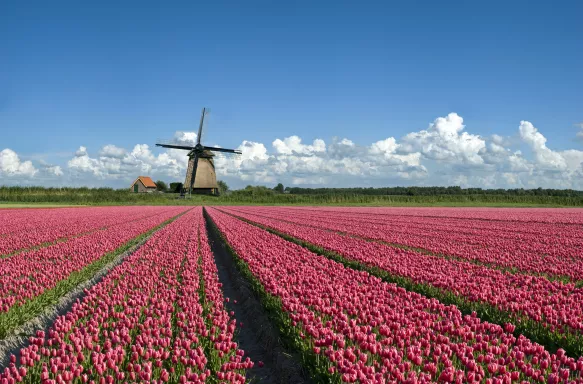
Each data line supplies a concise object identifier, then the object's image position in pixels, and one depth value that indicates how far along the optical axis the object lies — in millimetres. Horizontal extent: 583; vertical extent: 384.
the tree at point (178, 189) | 103881
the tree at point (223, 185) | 141100
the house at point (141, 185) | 130625
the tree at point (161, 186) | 150750
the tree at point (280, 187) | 158375
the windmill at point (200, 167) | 93750
